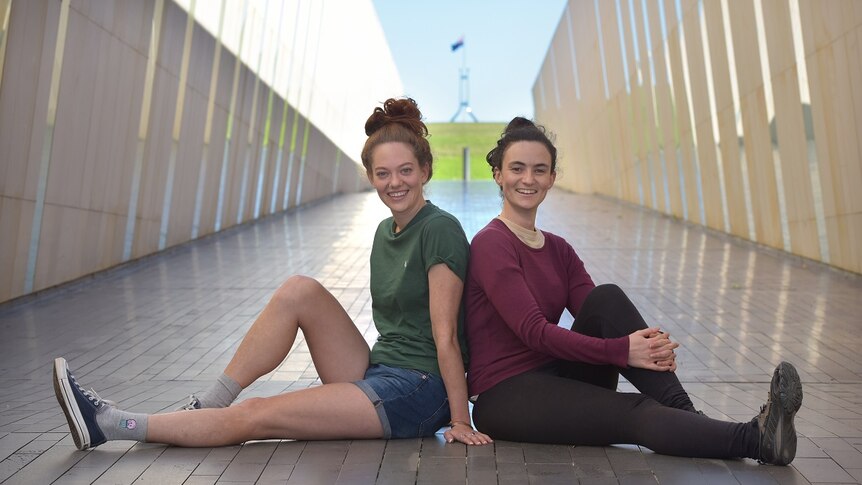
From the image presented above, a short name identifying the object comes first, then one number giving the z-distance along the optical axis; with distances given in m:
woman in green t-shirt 3.79
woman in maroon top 3.55
